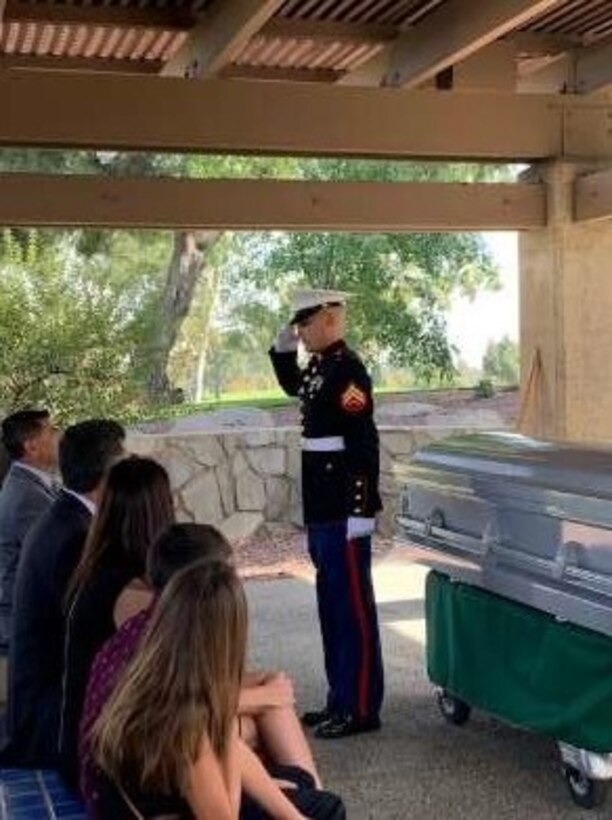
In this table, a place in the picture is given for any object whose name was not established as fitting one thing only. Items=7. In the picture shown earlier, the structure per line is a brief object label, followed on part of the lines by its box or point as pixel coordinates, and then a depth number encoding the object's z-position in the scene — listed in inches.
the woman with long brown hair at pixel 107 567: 118.6
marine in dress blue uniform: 190.9
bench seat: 118.3
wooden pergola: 204.8
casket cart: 147.8
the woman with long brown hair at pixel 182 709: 86.9
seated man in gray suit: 159.6
